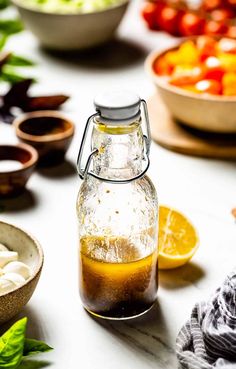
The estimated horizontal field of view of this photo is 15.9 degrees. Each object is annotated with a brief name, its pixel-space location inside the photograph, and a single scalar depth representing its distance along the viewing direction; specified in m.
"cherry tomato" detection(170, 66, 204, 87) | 0.97
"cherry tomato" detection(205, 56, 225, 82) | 0.96
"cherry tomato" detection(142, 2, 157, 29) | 1.32
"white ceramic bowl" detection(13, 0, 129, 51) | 1.18
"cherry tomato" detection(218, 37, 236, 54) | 1.01
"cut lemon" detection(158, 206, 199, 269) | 0.73
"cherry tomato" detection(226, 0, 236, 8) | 1.34
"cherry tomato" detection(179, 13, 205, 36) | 1.27
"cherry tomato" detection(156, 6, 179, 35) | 1.30
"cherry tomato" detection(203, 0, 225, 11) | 1.34
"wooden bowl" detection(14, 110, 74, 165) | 0.93
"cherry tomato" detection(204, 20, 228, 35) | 1.25
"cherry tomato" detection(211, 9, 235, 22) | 1.28
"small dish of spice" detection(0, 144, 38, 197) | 0.87
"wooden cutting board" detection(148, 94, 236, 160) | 0.97
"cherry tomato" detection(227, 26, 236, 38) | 1.19
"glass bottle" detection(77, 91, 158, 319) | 0.64
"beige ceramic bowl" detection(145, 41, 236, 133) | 0.94
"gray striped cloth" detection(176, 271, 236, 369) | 0.60
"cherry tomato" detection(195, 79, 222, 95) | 0.96
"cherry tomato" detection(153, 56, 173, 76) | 1.03
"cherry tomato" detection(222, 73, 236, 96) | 0.95
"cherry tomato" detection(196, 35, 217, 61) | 1.01
